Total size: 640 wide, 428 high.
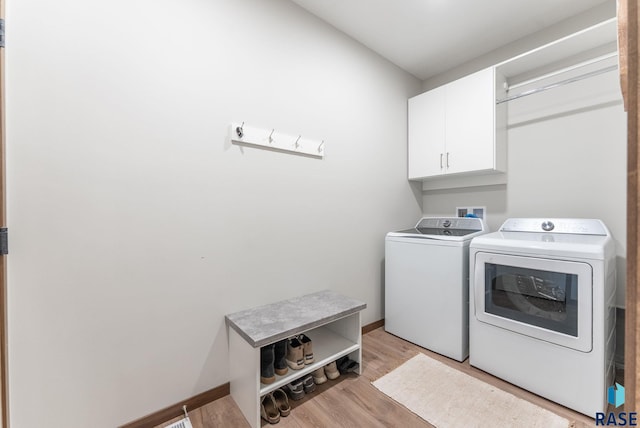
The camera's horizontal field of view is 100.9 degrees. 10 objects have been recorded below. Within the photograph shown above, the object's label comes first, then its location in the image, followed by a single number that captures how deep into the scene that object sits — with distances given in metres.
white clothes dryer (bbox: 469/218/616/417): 1.42
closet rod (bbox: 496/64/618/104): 1.80
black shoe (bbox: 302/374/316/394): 1.63
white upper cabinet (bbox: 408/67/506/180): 2.13
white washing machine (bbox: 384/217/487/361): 1.95
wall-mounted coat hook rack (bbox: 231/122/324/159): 1.63
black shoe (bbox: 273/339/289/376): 1.52
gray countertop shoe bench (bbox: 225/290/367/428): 1.37
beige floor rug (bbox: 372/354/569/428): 1.41
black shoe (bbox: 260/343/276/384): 1.44
